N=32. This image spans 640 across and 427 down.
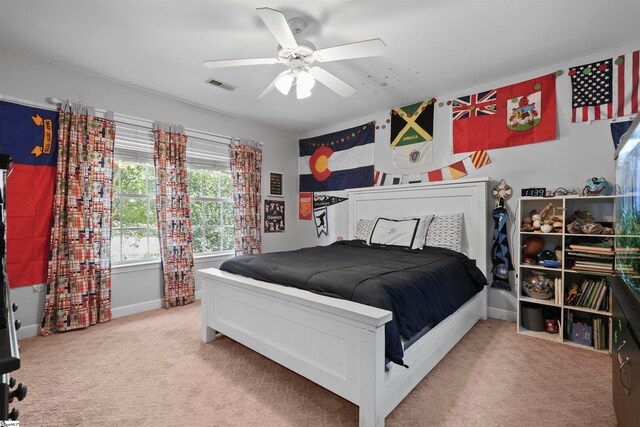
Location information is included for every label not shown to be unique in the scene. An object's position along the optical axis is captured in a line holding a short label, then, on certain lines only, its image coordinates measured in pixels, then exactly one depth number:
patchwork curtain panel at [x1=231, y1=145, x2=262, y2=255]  4.10
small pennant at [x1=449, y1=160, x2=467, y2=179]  3.34
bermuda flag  2.82
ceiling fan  1.75
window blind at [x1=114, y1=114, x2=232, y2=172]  3.20
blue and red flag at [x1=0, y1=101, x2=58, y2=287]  2.51
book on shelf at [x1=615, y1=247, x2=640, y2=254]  1.17
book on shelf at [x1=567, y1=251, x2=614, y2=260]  2.24
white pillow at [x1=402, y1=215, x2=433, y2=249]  3.04
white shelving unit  2.38
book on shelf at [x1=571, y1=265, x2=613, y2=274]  2.23
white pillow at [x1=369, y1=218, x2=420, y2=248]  3.14
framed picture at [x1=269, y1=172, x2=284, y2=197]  4.62
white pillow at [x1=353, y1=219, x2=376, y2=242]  3.64
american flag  2.43
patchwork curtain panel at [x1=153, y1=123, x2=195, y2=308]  3.37
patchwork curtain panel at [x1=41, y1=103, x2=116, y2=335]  2.68
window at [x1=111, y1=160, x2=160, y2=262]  3.26
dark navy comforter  1.61
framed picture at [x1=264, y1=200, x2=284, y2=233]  4.54
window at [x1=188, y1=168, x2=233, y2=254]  3.88
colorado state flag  4.17
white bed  1.43
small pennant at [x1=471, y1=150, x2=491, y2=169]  3.18
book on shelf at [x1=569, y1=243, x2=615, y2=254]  2.23
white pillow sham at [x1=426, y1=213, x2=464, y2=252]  2.99
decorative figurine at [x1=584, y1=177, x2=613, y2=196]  2.41
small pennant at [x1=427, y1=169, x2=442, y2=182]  3.50
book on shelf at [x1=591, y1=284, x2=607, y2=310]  2.29
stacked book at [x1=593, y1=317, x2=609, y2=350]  2.29
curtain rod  2.55
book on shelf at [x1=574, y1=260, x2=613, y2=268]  2.25
